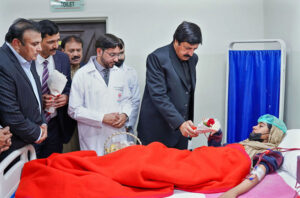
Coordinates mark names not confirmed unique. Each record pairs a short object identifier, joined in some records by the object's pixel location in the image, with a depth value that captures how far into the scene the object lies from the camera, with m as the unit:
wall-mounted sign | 3.92
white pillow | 2.03
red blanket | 1.74
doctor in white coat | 2.82
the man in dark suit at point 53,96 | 2.68
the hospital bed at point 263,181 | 1.80
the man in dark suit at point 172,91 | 2.49
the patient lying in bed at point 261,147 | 1.88
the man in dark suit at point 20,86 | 2.05
